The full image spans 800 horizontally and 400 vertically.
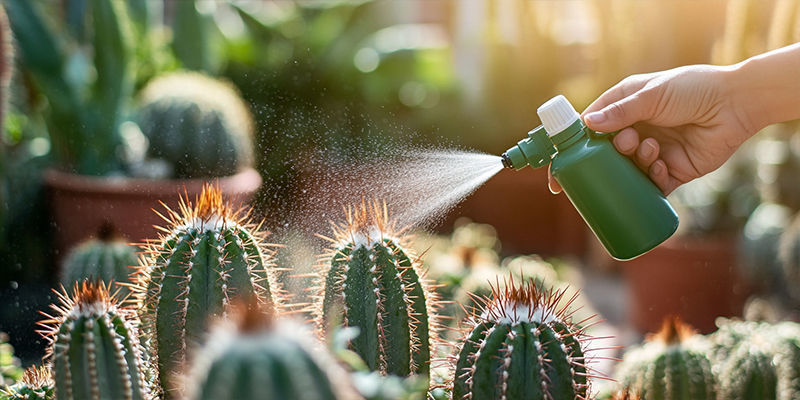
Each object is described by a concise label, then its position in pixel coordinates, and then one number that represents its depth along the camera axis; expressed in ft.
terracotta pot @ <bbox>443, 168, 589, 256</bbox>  18.44
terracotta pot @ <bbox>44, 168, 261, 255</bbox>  9.50
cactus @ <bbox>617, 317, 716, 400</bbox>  5.63
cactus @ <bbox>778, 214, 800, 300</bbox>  10.59
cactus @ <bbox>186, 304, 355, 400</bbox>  2.47
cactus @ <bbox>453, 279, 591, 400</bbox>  3.91
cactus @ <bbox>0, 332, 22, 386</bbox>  5.28
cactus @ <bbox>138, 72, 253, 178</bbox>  10.83
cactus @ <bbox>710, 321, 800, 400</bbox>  6.19
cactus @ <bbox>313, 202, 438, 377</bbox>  4.35
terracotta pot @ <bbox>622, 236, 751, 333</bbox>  12.33
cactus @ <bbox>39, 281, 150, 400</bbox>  3.67
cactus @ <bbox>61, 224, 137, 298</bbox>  6.75
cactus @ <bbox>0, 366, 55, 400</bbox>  4.42
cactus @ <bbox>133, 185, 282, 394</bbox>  4.16
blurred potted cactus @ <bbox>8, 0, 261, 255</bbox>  10.18
